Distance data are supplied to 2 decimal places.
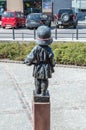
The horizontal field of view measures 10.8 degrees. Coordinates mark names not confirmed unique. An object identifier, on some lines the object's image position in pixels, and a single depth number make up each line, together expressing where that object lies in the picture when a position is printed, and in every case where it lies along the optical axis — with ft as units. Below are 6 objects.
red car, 115.34
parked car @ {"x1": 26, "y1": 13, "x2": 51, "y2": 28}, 111.75
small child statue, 22.94
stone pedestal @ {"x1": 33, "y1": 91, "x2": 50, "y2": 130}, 23.15
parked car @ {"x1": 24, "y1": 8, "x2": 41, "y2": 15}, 146.92
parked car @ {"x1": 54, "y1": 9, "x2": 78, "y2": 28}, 114.32
